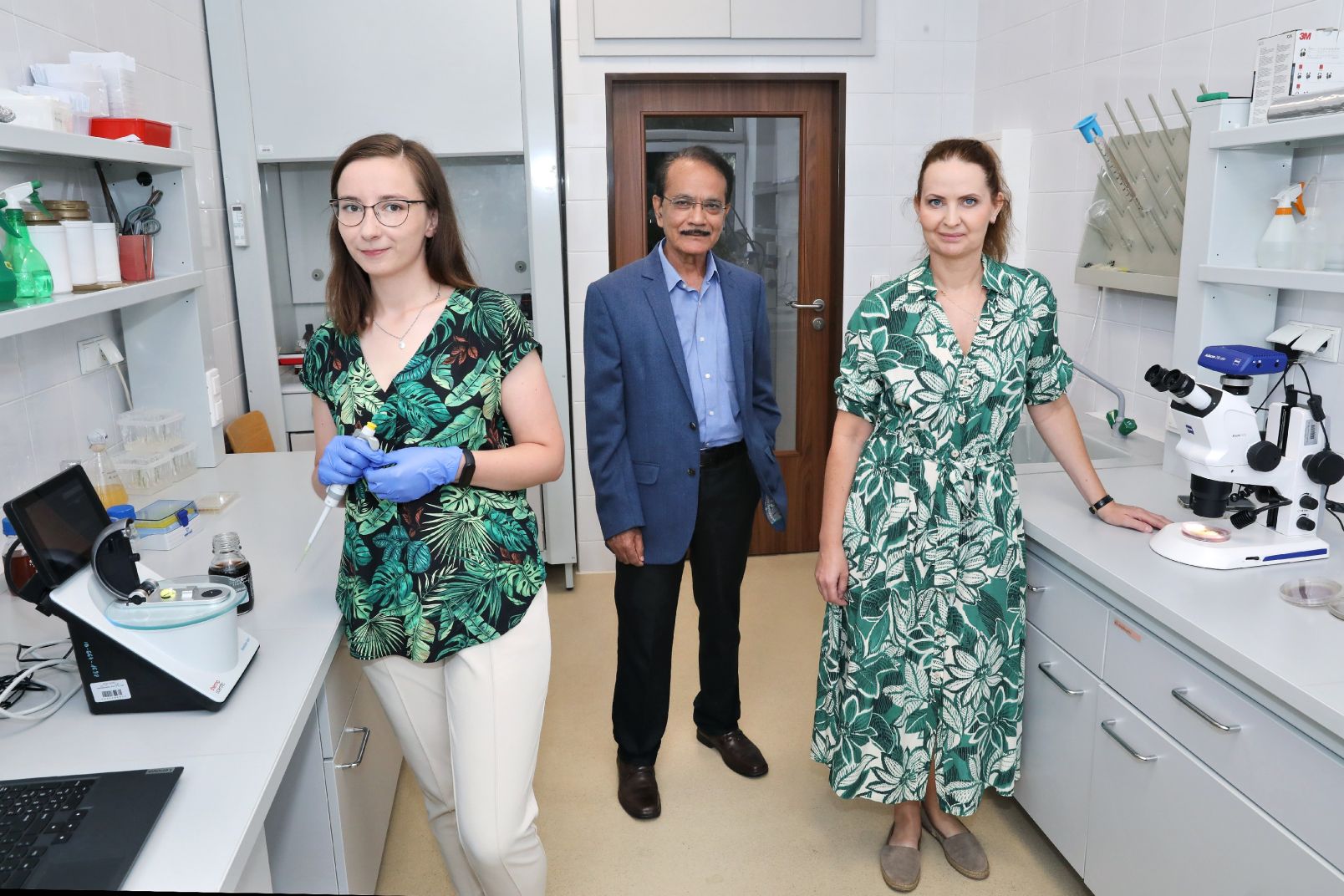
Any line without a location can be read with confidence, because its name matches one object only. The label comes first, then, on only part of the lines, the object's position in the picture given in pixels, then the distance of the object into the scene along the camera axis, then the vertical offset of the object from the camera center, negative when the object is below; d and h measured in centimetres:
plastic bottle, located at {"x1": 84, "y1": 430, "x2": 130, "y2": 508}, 225 -50
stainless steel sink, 257 -56
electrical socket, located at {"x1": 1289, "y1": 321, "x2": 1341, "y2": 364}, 207 -22
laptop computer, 106 -65
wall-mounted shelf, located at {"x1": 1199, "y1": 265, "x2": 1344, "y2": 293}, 180 -7
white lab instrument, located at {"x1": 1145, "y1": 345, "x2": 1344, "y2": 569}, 180 -42
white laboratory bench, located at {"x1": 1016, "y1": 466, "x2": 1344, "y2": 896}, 142 -78
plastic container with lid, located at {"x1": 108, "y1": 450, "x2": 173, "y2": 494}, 244 -53
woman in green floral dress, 190 -50
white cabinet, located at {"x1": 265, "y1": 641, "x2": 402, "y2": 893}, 174 -98
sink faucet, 255 -49
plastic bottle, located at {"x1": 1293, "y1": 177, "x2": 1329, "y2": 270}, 200 +0
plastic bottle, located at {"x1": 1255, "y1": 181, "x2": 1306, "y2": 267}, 204 +2
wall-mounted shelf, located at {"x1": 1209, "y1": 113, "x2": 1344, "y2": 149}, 179 +21
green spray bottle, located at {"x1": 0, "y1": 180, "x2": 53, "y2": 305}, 179 +1
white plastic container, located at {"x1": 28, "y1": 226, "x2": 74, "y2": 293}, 190 +2
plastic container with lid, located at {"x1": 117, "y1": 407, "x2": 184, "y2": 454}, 254 -45
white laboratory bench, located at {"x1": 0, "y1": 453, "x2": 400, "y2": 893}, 118 -65
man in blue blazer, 219 -40
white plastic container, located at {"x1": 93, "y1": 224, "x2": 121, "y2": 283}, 209 +1
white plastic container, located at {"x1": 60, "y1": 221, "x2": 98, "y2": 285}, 200 +2
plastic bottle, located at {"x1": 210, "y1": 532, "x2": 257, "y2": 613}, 174 -54
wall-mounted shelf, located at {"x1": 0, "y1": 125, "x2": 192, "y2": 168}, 167 +22
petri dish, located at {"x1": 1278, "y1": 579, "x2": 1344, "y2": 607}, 165 -58
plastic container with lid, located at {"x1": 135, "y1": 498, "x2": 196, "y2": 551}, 211 -57
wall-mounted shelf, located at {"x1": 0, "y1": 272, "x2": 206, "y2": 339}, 163 -9
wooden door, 382 +19
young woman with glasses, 156 -35
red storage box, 215 +29
